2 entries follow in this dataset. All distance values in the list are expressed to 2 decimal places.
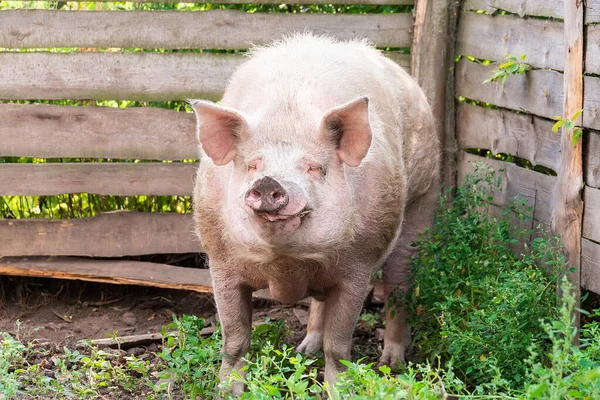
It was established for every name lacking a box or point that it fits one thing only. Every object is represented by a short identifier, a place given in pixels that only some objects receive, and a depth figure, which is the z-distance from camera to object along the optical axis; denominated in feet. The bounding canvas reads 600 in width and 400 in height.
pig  26.96
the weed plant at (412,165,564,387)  30.55
